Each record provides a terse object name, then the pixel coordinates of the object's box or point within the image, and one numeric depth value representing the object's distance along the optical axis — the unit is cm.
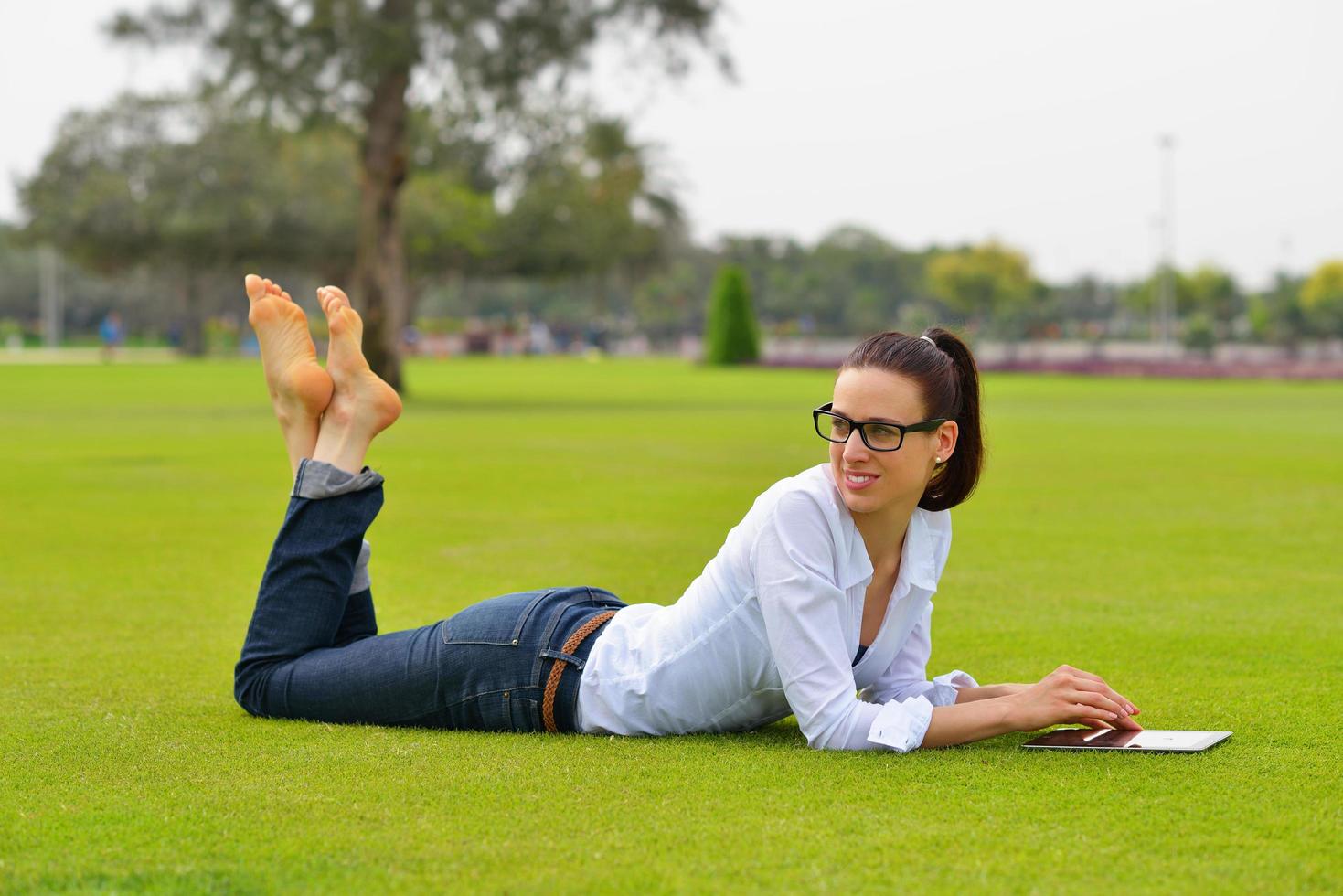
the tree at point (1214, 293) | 7931
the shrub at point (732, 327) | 4950
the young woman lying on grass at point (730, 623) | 342
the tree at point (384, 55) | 2395
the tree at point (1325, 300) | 6231
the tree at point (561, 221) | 5738
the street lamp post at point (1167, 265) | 6022
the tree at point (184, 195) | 5191
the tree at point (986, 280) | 8281
